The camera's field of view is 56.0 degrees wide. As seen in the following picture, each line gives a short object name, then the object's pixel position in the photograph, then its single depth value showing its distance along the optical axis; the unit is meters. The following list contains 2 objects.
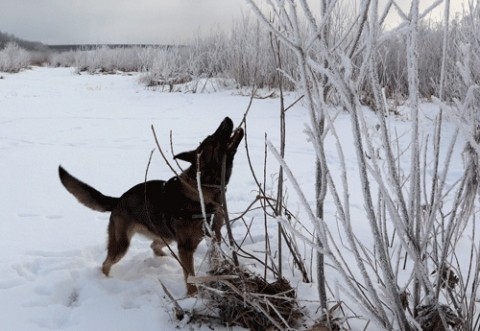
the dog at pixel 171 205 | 2.09
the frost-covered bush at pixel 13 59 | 19.06
